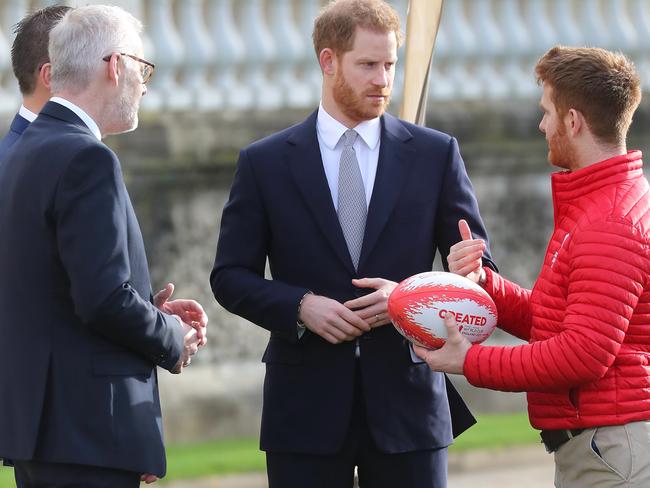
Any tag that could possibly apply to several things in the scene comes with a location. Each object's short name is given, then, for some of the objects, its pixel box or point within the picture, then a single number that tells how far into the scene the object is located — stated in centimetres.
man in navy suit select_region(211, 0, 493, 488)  884
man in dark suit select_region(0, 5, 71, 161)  953
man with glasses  767
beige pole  1016
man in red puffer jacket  743
